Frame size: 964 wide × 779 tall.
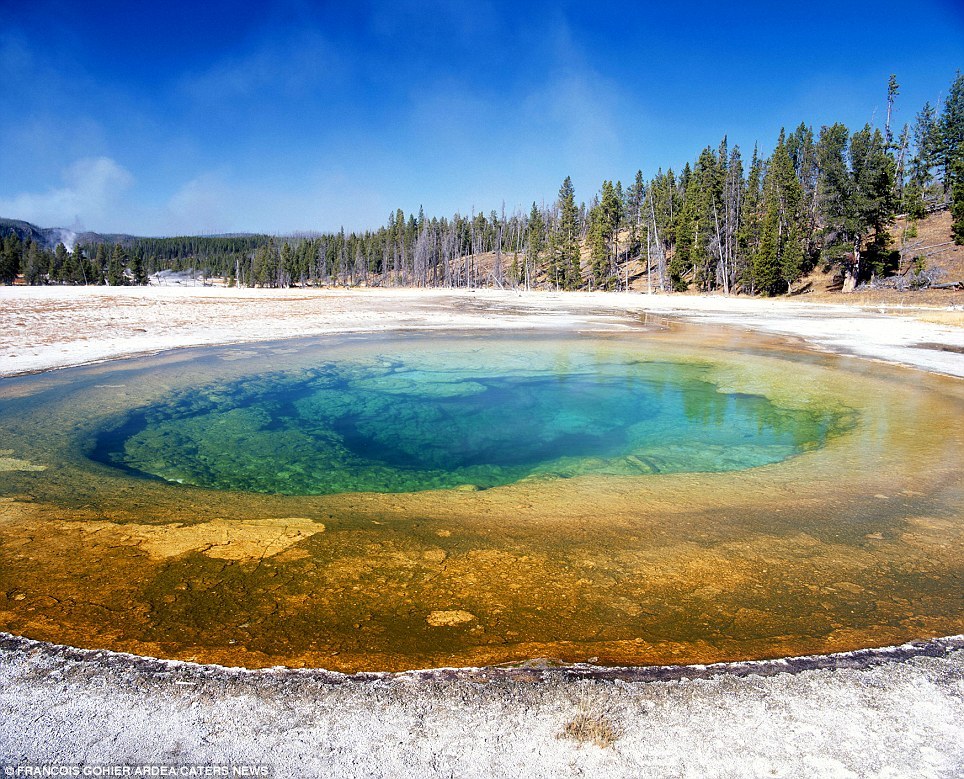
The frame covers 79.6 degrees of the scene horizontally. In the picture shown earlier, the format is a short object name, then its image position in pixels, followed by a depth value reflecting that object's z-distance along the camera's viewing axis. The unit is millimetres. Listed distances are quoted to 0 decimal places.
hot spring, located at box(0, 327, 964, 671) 3682
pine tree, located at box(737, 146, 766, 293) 46938
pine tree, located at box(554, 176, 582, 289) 67500
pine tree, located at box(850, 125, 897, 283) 38250
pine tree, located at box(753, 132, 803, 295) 42844
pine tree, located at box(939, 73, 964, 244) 60469
